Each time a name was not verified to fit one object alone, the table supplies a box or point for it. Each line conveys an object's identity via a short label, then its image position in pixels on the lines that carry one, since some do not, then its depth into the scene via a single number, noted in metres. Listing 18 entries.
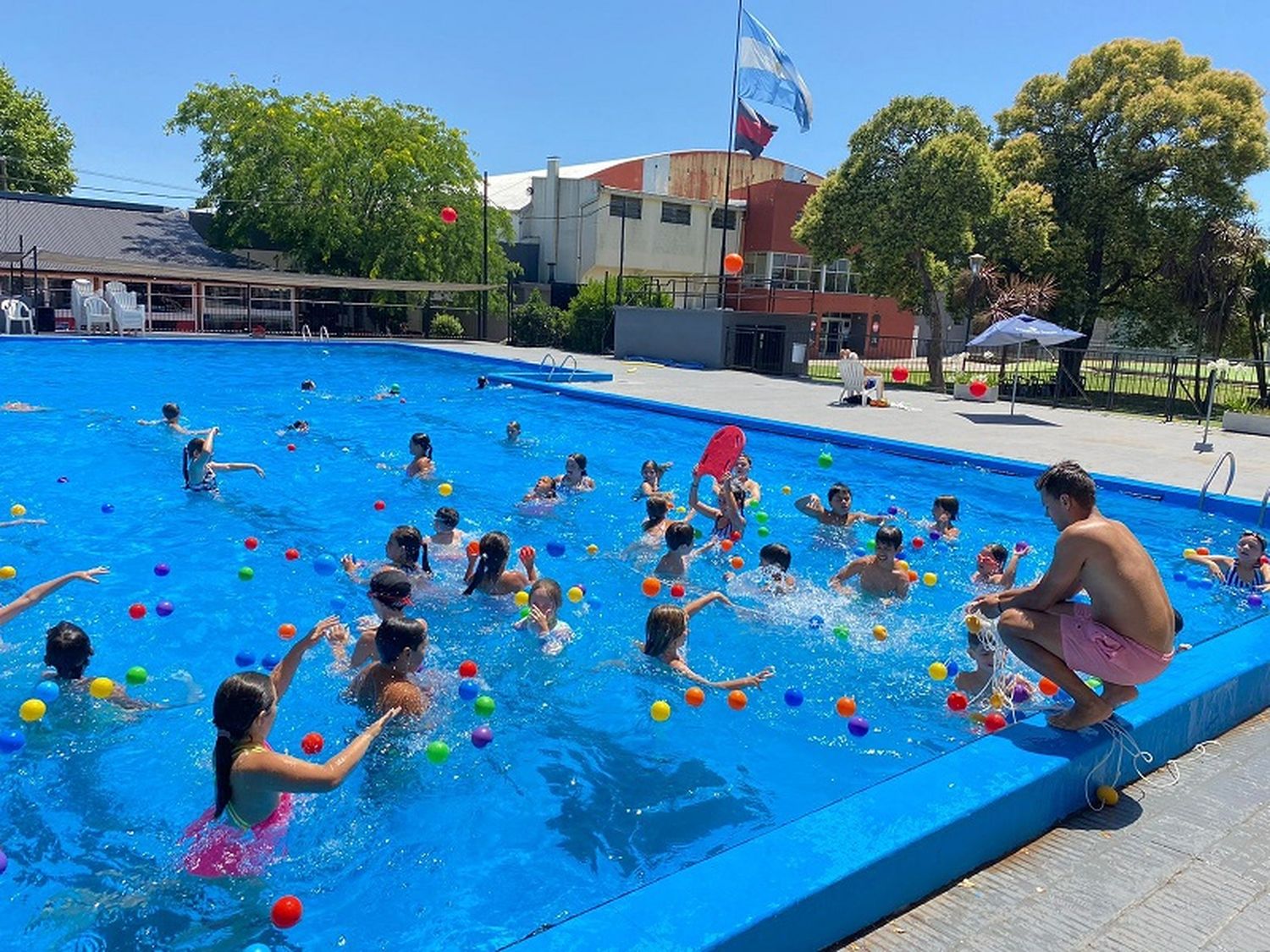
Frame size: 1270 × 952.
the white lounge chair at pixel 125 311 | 31.09
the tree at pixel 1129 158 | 26.09
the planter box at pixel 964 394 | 24.42
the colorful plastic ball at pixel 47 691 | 5.19
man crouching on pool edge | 4.11
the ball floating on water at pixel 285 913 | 3.51
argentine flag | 30.50
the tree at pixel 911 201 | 25.84
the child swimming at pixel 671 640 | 5.82
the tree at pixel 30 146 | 43.91
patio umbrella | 20.11
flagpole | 30.48
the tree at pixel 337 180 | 37.78
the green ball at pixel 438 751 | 4.85
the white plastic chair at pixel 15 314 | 28.72
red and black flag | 30.39
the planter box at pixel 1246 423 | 19.02
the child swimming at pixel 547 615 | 6.57
